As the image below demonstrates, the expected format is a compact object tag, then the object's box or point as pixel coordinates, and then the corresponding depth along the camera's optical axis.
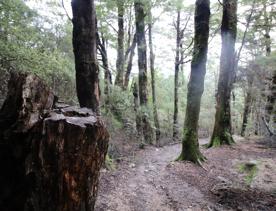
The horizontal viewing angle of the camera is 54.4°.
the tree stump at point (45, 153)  2.94
